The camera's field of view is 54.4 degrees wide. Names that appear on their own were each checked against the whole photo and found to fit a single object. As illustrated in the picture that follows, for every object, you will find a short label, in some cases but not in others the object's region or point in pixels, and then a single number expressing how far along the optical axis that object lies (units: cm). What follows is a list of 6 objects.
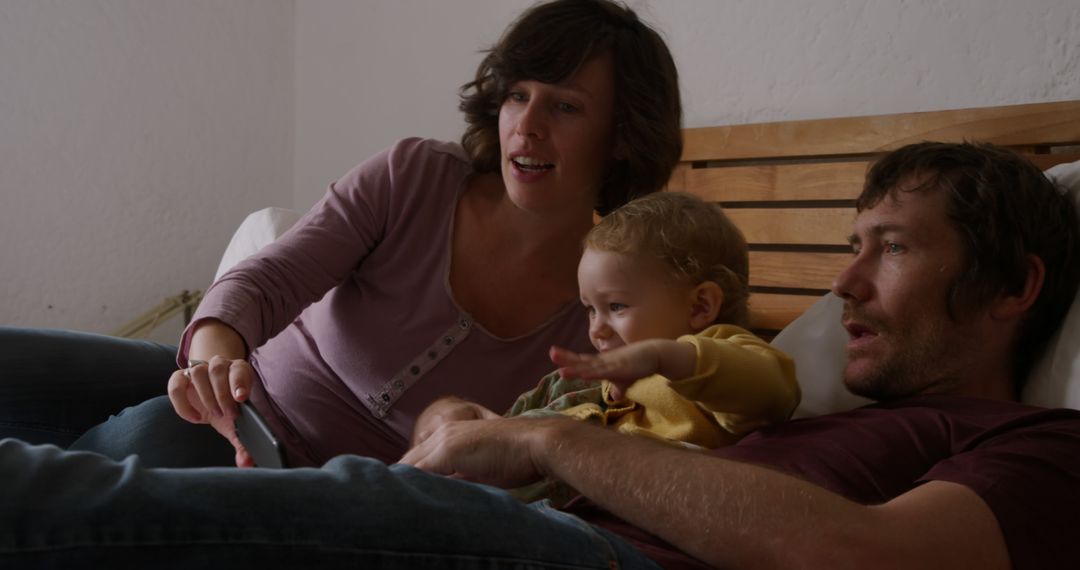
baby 119
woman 161
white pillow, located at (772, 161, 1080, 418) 126
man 82
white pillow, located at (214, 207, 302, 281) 240
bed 172
